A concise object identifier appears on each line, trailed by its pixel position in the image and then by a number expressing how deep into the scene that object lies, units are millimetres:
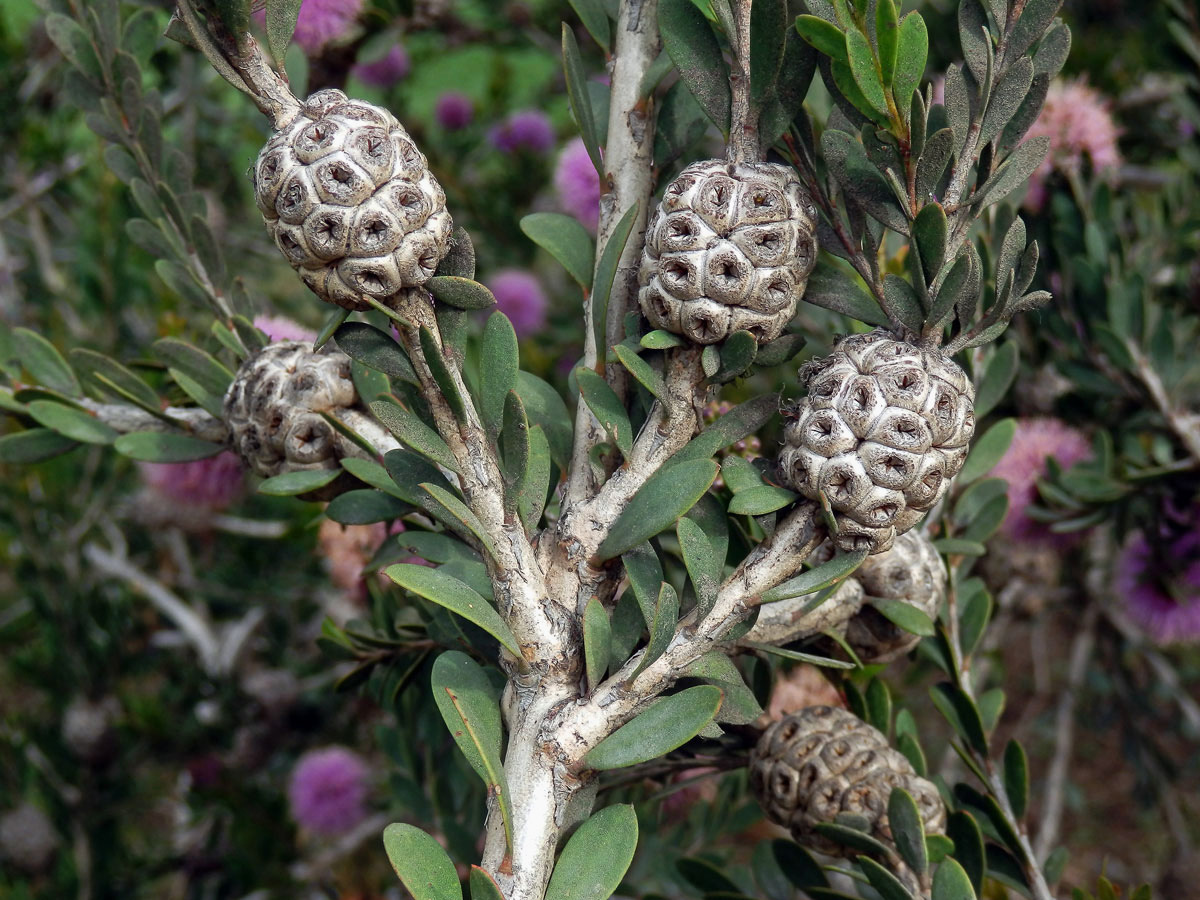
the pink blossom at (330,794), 552
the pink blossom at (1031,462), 393
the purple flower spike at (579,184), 480
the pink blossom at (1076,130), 419
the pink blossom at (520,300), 660
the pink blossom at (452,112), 811
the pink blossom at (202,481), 428
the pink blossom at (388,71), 665
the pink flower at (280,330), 321
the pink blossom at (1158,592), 417
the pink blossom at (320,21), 370
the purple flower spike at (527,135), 752
